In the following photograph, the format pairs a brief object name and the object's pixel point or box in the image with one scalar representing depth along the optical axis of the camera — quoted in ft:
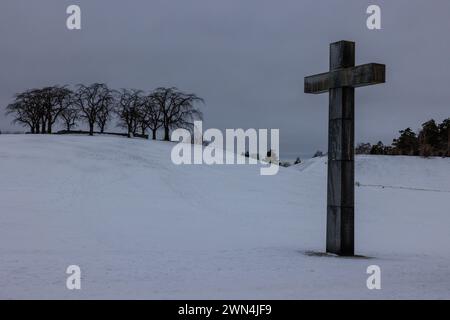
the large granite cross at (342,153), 42.80
